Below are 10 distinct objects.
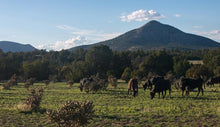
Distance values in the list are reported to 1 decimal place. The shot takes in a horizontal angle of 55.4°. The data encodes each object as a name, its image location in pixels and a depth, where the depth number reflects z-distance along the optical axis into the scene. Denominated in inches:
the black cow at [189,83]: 878.4
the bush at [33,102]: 552.4
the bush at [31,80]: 1603.1
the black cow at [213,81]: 1327.5
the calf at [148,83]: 1117.8
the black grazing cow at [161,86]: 808.1
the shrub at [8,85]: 1290.4
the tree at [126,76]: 1956.2
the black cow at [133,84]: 960.9
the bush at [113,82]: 1268.7
